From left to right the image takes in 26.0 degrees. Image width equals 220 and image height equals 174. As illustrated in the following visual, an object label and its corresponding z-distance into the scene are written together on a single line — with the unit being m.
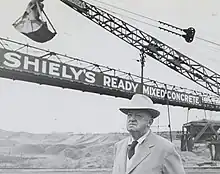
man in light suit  1.28
